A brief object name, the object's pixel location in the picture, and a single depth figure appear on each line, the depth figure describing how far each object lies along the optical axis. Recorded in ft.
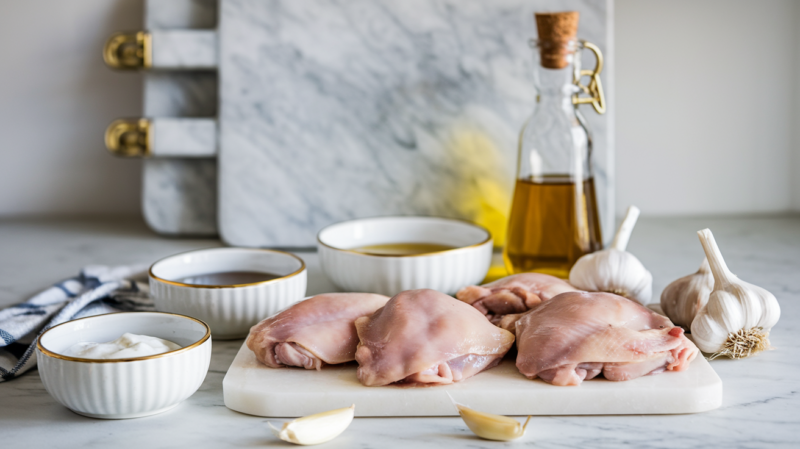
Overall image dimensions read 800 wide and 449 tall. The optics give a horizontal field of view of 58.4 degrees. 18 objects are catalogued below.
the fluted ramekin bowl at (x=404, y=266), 3.25
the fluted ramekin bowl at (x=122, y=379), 2.12
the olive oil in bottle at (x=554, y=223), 3.61
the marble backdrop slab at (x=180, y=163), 4.60
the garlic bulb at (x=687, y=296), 2.93
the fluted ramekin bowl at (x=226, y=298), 2.86
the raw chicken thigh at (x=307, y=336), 2.49
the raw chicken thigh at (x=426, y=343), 2.36
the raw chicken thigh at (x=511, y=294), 2.87
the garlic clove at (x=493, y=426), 2.10
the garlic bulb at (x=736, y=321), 2.65
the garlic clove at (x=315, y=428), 2.08
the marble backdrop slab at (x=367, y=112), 4.41
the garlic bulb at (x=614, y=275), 3.18
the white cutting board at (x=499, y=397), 2.29
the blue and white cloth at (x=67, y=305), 2.75
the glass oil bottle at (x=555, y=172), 3.60
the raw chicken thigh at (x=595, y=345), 2.35
